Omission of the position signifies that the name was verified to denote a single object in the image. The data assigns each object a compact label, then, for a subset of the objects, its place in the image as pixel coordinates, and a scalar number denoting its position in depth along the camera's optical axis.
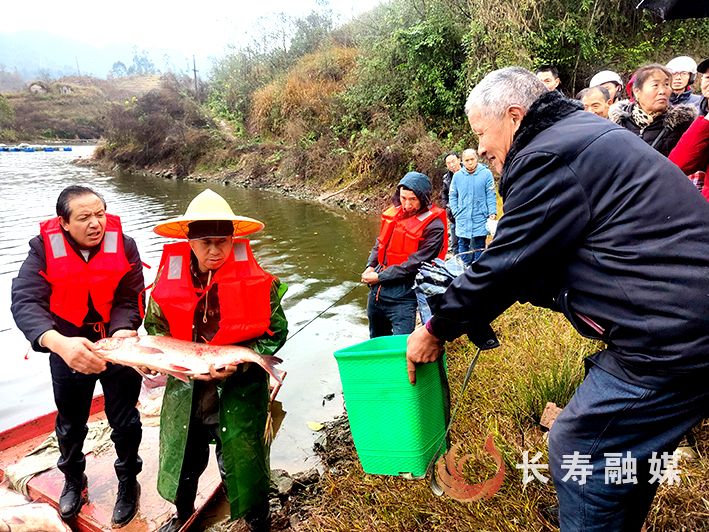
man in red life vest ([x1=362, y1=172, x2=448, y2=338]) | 4.58
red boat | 3.46
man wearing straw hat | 2.99
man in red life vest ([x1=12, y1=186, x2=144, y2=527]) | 3.17
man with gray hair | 1.72
